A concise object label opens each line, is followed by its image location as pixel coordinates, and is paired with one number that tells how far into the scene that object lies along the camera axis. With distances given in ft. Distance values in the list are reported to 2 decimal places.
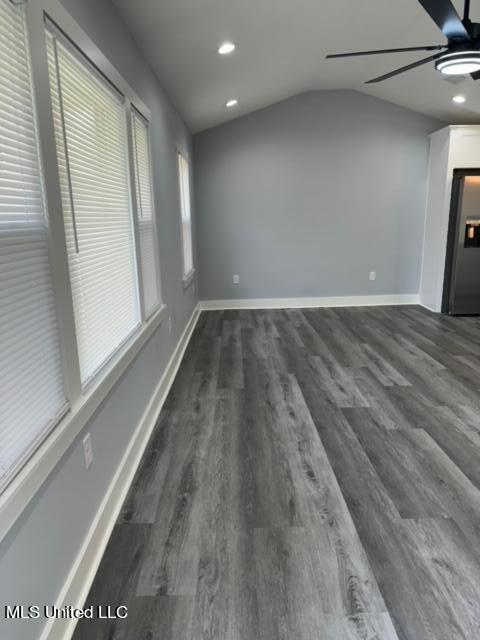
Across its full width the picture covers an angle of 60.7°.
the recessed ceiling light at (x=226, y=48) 9.80
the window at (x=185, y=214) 14.97
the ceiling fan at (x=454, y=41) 6.49
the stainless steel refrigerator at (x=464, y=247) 17.07
